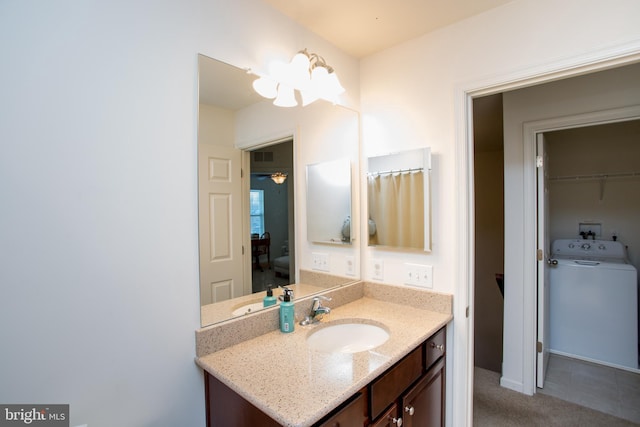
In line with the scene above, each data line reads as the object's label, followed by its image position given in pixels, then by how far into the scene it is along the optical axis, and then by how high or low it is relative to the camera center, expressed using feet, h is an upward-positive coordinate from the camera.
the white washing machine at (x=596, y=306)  8.94 -3.11
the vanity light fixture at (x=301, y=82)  4.68 +2.14
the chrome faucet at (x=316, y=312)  4.94 -1.67
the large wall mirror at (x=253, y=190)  3.95 +0.33
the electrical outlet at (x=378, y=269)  6.05 -1.20
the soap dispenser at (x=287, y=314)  4.47 -1.54
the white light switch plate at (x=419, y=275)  5.40 -1.21
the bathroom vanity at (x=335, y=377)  2.92 -1.81
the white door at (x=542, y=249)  7.61 -1.09
